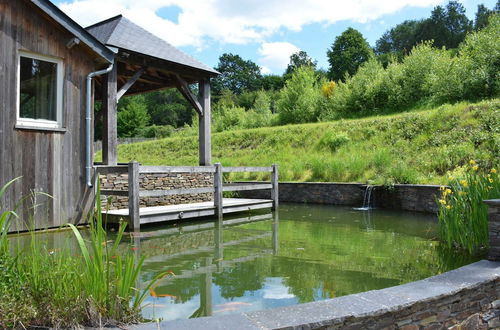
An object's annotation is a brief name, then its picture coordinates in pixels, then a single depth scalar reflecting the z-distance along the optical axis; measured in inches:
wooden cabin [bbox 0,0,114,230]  258.2
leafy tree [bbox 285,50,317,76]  2920.8
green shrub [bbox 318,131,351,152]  632.4
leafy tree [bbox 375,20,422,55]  2818.9
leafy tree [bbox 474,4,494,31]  2417.6
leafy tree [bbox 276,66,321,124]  936.9
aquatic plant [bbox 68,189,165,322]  87.4
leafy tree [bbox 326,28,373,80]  2224.4
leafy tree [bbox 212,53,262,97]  3018.2
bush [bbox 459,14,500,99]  618.5
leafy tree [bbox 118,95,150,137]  1888.5
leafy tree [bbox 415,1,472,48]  2374.5
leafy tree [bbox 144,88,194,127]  2363.3
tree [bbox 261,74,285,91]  2529.5
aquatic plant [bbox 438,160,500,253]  188.9
